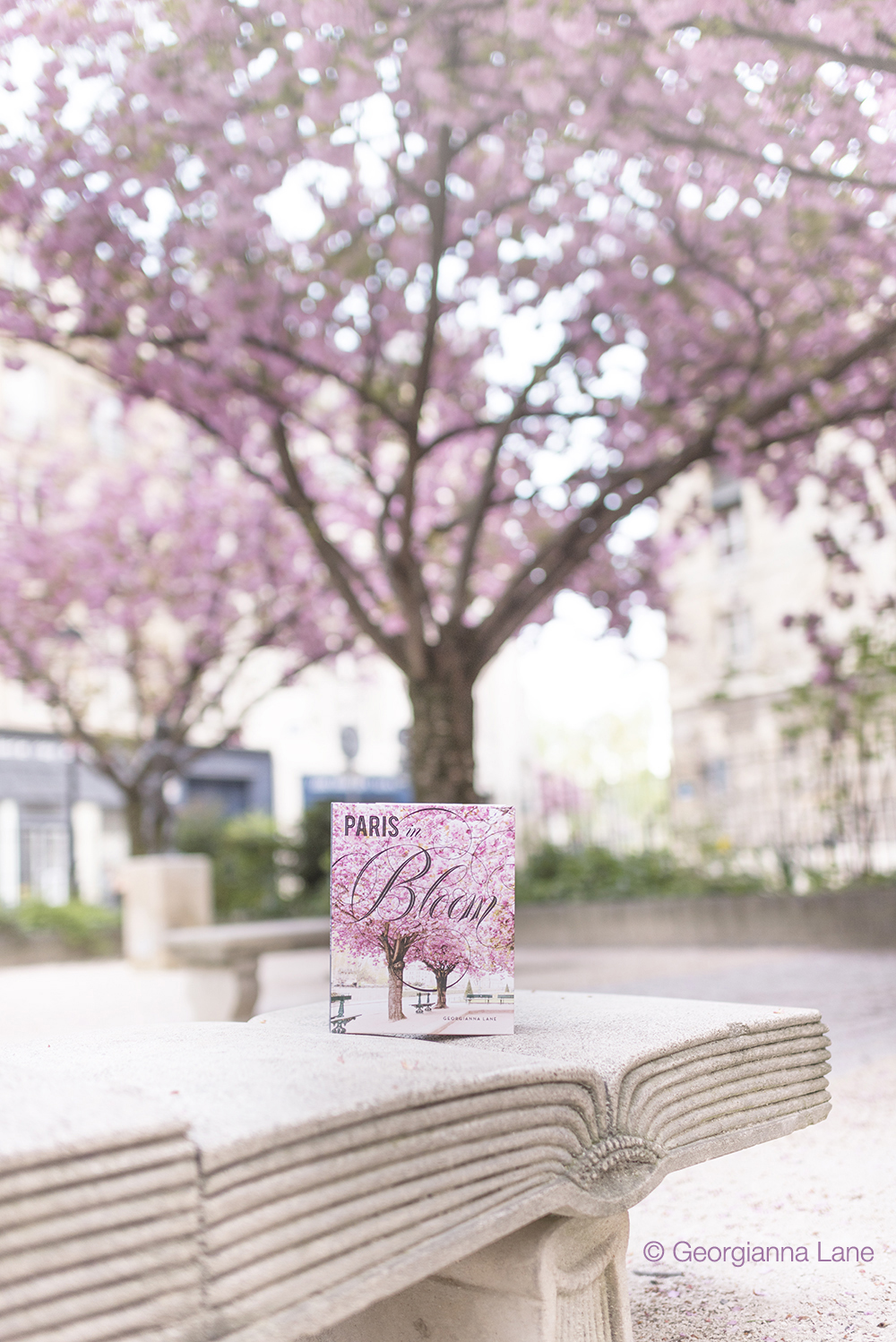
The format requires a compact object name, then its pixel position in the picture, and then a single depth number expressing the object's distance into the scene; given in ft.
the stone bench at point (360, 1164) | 3.51
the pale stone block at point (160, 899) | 41.22
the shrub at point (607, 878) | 37.45
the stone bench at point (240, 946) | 20.20
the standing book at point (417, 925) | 6.04
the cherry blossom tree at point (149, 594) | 43.50
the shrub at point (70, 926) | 45.50
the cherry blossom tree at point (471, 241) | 16.94
